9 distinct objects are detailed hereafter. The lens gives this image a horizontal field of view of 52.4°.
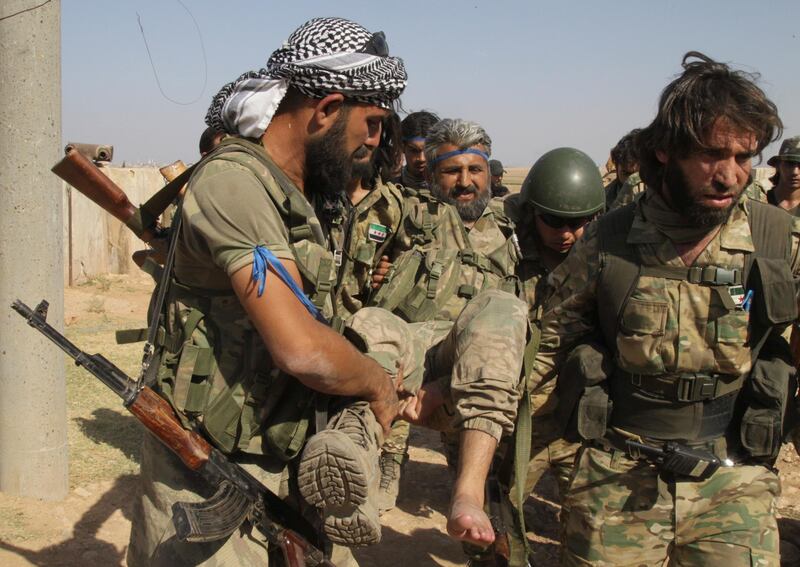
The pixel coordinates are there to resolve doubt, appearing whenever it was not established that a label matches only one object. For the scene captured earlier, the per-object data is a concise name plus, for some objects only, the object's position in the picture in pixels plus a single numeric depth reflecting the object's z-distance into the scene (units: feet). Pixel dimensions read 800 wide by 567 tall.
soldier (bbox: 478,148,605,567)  14.20
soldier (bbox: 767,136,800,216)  26.91
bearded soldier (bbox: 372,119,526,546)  9.81
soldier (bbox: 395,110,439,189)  23.29
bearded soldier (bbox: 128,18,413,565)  7.50
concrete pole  14.94
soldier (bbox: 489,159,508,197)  39.24
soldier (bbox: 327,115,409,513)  16.84
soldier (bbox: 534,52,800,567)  10.59
